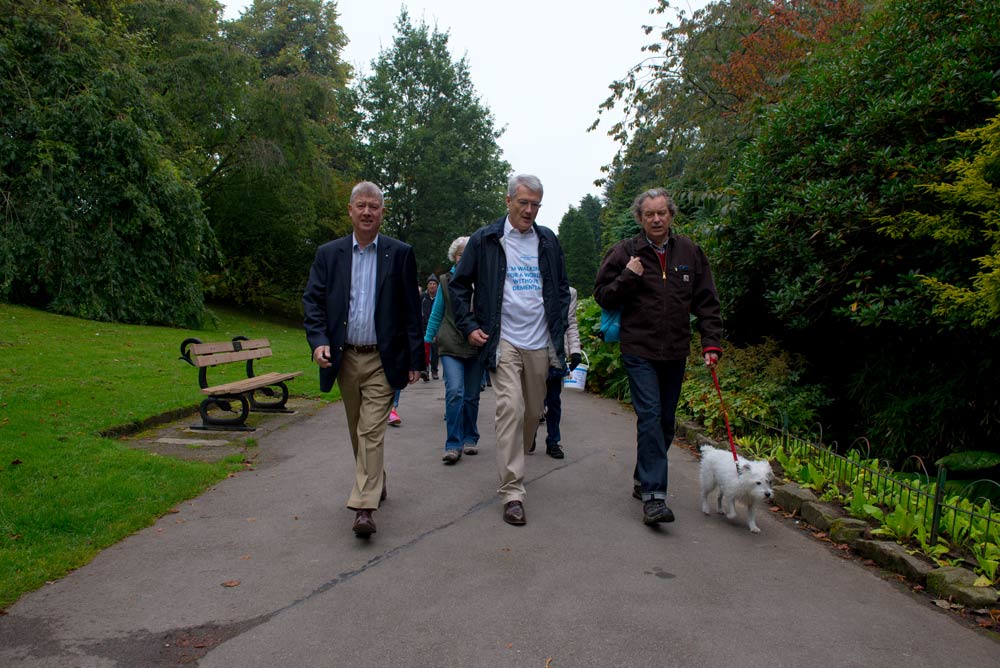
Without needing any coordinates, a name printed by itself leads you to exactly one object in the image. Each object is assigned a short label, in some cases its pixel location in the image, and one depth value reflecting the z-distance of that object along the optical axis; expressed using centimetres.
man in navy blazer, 448
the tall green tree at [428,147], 3931
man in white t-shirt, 483
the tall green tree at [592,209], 8581
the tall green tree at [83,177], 1606
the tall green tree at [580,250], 5522
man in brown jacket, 470
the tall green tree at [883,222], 641
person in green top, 667
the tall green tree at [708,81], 1284
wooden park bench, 762
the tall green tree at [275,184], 2620
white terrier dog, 463
